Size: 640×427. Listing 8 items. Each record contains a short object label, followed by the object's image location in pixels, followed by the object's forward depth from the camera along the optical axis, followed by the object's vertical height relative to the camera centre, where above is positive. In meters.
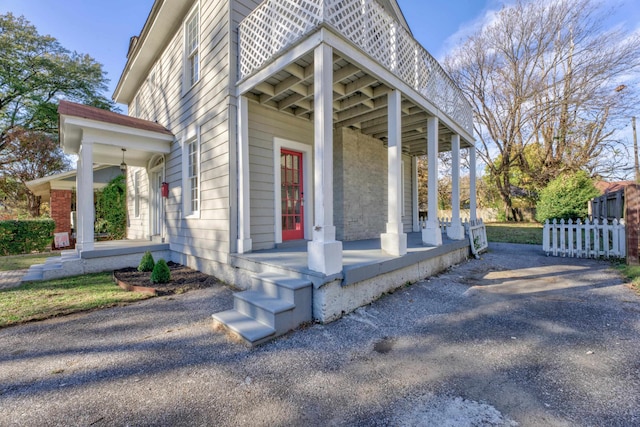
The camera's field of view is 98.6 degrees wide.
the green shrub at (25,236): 8.55 -0.55
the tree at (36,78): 13.84 +7.58
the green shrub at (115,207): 10.33 +0.40
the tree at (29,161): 13.86 +3.12
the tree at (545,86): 12.90 +6.41
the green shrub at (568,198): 8.27 +0.30
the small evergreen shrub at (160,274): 4.68 -0.99
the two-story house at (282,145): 3.26 +1.48
